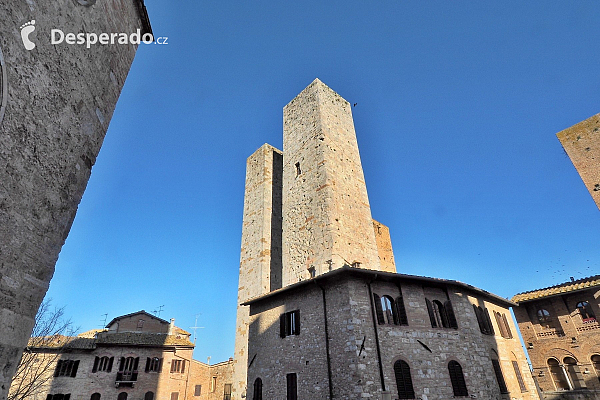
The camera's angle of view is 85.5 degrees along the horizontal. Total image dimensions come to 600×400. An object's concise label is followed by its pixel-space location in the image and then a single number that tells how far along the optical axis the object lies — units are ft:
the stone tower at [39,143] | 10.83
